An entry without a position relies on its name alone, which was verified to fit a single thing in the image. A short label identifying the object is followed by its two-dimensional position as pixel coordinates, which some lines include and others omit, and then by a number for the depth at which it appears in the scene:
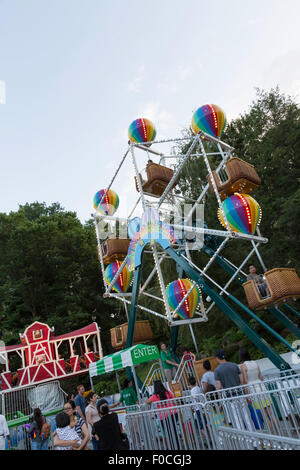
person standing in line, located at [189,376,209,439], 4.94
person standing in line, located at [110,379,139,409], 8.89
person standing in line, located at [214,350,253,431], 4.59
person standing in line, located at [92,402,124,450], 4.64
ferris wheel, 8.99
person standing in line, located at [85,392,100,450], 6.75
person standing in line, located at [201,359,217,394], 6.89
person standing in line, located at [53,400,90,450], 5.07
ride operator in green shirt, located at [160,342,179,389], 11.59
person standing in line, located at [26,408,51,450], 6.14
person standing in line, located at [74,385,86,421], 8.81
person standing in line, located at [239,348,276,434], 5.99
